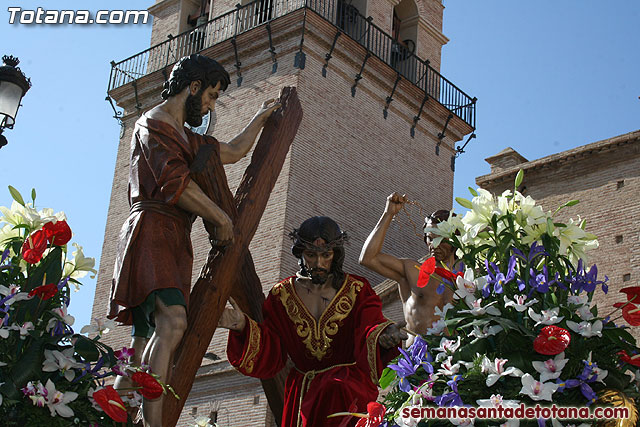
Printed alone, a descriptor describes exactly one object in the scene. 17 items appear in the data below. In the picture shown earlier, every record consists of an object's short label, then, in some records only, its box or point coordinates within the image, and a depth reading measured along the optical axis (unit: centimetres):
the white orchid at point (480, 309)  350
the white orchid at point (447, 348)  347
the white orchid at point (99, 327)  389
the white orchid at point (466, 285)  363
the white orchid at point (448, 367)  339
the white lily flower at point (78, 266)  428
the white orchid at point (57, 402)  353
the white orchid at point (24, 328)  365
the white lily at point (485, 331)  344
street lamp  734
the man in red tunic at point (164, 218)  441
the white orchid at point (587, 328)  338
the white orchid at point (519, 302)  346
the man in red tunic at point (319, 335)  498
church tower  1897
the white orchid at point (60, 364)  364
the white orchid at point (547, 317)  339
